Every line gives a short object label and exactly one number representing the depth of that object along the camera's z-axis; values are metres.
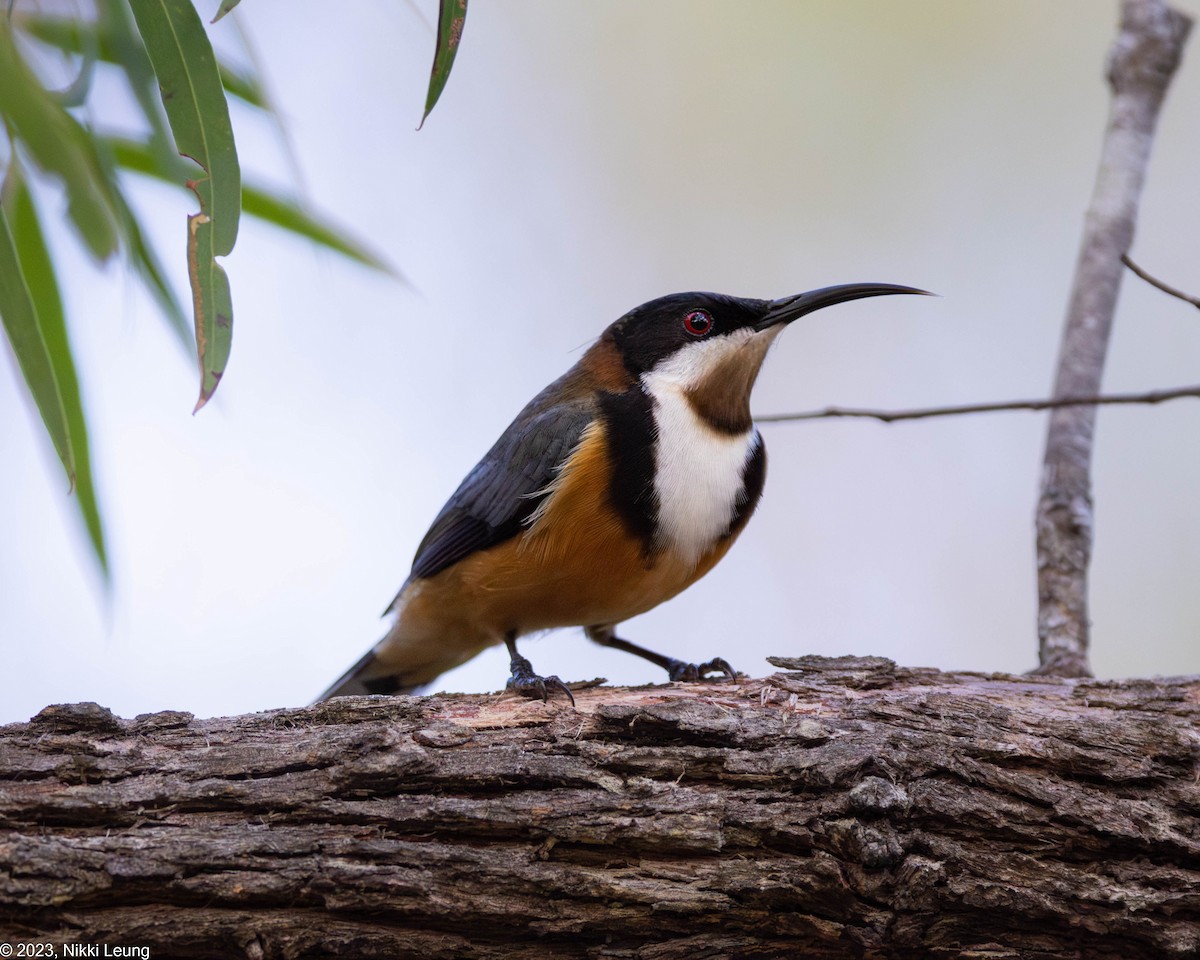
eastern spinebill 8.91
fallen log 5.89
